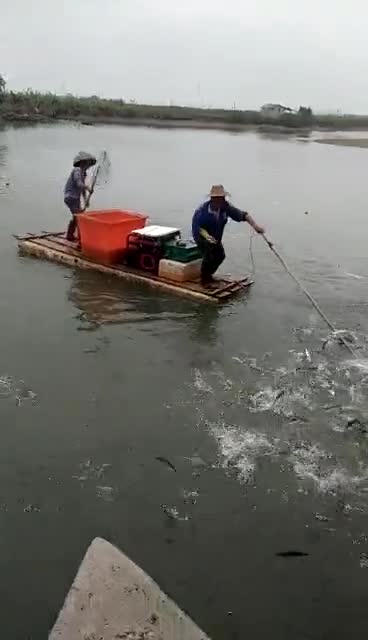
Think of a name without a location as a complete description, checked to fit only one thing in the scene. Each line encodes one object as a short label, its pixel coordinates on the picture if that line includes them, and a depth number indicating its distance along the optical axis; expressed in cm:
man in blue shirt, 808
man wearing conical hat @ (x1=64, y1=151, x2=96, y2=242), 977
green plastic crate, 848
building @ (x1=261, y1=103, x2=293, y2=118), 7360
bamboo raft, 826
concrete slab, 273
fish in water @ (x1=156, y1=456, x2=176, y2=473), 471
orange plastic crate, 899
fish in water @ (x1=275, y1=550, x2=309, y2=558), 393
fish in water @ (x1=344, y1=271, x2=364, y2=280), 1030
